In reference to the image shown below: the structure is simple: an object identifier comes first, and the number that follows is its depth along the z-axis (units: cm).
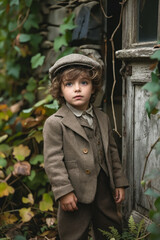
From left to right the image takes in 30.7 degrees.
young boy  194
